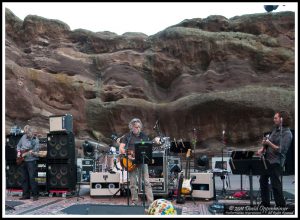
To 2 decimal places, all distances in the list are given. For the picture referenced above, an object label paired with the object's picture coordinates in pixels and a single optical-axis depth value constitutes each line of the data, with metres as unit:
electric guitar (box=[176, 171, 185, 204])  10.25
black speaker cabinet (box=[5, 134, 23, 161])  11.34
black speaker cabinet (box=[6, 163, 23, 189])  12.33
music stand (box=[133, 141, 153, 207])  9.07
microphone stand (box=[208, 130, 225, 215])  8.39
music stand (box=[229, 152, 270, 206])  8.44
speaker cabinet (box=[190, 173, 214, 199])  10.72
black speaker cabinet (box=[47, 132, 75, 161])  11.97
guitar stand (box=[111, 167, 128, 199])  11.64
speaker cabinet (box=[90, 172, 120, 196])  11.69
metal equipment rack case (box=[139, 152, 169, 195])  11.12
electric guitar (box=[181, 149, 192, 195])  10.65
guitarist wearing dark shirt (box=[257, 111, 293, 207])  8.23
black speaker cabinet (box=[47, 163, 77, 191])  11.88
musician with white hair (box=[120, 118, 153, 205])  9.68
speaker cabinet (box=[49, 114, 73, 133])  12.21
